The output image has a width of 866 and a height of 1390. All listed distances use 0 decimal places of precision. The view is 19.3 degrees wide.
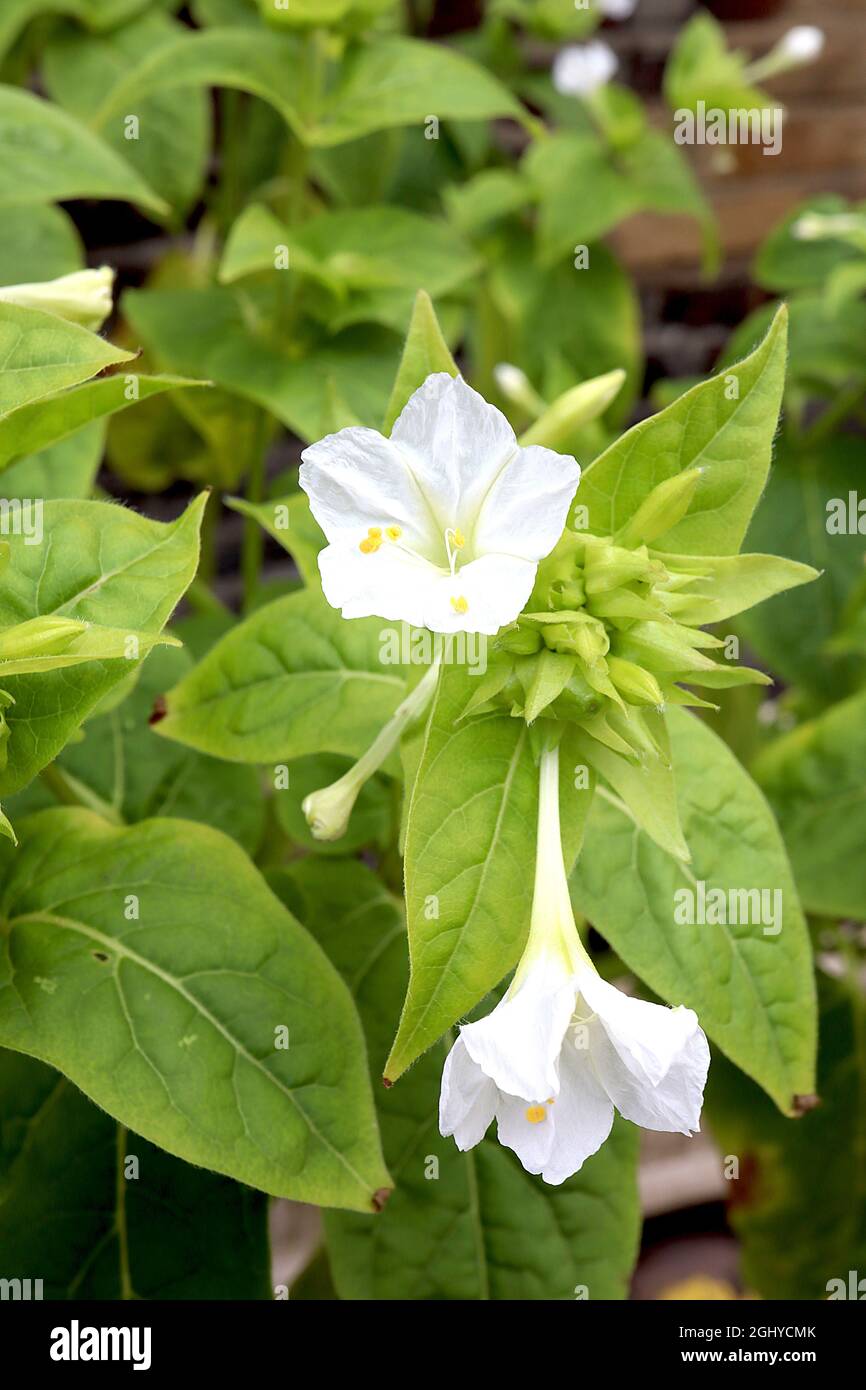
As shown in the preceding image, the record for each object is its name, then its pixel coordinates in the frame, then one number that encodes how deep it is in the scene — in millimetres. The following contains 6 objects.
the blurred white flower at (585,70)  521
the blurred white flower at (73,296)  305
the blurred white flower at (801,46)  508
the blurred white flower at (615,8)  539
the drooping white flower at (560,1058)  260
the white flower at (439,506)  267
